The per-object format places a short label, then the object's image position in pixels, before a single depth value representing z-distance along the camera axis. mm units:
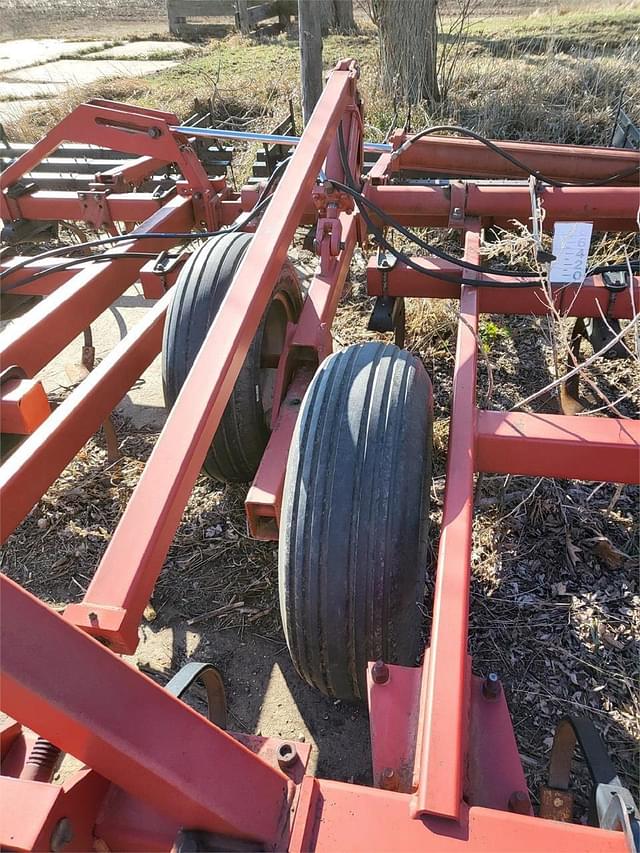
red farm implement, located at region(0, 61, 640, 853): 928
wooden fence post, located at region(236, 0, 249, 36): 14102
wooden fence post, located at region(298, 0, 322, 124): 5336
